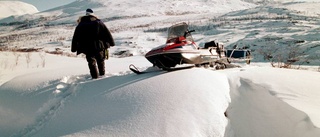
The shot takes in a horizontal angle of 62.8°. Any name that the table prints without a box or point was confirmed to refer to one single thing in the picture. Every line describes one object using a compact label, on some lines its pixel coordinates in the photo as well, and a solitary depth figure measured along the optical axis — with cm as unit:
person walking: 525
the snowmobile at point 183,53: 517
